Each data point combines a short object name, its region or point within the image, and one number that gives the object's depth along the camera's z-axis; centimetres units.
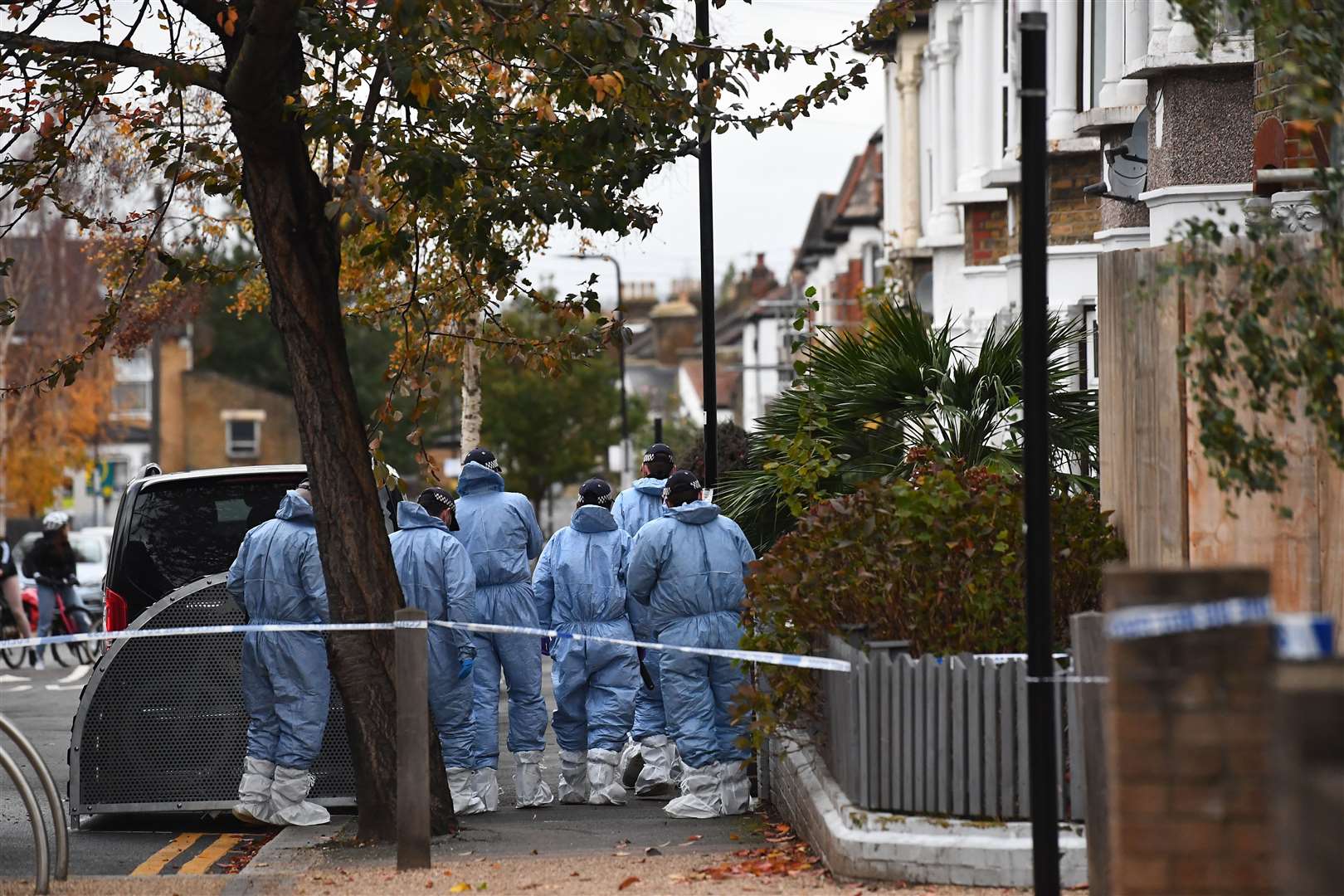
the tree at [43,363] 10869
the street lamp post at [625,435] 7962
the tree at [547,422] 10581
